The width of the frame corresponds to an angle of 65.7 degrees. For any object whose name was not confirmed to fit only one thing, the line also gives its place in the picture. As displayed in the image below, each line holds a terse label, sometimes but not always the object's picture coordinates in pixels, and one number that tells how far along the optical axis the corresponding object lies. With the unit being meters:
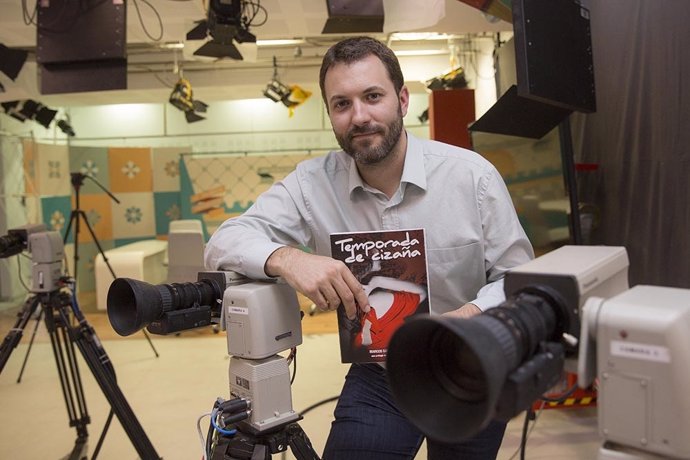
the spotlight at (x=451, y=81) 5.48
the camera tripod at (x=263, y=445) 1.07
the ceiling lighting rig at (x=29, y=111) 5.36
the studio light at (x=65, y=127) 6.98
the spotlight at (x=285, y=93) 5.92
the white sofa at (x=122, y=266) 5.60
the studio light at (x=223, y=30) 2.94
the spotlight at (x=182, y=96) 5.67
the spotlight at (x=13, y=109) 5.32
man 1.20
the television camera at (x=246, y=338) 1.05
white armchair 4.54
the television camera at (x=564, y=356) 0.59
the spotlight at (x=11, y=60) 3.51
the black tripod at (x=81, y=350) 2.05
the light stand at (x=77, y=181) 3.32
